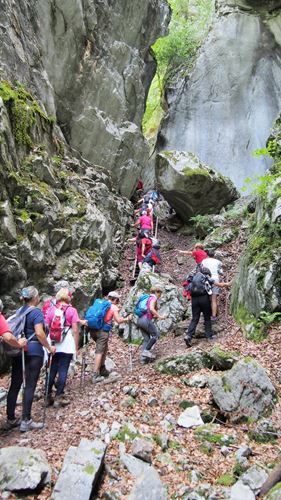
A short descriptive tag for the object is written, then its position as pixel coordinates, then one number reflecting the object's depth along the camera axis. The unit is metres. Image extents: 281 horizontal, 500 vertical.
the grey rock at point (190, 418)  6.26
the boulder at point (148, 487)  4.59
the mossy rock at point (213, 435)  5.86
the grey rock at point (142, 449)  5.35
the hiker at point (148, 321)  8.84
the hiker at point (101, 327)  8.14
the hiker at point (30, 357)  6.07
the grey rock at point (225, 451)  5.63
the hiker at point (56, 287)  7.99
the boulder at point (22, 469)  4.59
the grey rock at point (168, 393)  6.95
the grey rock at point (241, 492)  4.64
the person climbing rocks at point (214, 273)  10.22
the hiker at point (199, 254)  11.11
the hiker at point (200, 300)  9.16
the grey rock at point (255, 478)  4.81
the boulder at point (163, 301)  11.30
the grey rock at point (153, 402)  6.80
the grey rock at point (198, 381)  7.24
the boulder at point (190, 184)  19.48
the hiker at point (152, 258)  14.78
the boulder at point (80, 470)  4.54
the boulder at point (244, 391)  6.29
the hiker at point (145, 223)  15.94
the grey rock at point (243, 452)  5.46
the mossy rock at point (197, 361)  7.59
